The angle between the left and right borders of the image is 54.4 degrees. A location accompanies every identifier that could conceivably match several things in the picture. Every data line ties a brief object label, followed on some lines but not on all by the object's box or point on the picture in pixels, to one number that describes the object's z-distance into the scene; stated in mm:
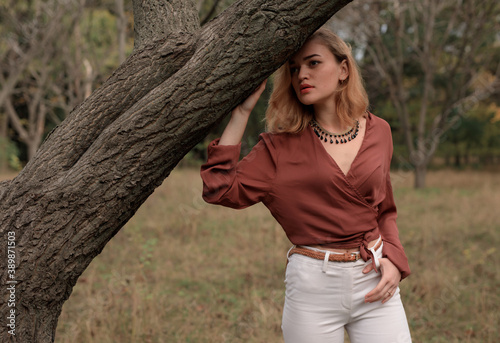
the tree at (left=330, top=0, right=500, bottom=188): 11844
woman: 1748
